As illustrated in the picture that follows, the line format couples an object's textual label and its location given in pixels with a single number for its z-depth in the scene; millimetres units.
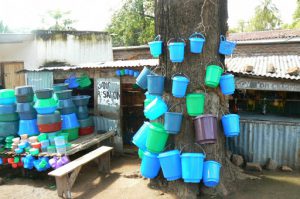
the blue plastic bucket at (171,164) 4366
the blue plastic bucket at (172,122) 4381
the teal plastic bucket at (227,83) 4460
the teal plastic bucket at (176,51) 4302
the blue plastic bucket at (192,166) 4263
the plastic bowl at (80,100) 6723
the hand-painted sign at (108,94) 6964
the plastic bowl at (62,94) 6435
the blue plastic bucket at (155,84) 4522
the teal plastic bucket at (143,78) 4933
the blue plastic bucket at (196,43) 4287
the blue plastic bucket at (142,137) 4786
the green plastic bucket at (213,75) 4378
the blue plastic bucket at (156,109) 4595
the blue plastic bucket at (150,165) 4648
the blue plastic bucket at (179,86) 4331
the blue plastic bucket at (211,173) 4328
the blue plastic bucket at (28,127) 6176
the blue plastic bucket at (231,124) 4510
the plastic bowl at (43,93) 5976
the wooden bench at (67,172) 4828
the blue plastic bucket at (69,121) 6405
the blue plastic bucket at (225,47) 4531
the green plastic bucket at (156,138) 4504
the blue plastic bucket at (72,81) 7481
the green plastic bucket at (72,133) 6435
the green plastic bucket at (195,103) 4357
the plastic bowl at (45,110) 5956
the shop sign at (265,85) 5448
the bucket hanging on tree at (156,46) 4613
